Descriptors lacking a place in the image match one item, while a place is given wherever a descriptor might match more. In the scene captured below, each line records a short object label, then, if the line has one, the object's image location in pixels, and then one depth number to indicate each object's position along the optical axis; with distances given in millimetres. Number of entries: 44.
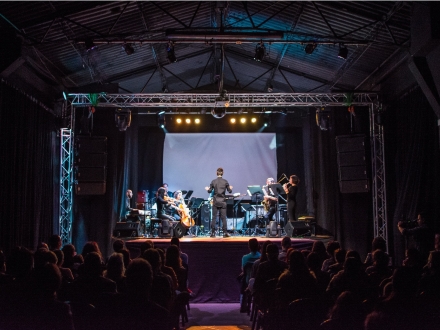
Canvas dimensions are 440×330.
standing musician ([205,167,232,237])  12906
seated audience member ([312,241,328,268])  6771
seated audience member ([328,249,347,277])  5832
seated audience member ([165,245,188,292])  6395
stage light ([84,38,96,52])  9984
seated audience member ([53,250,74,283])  5125
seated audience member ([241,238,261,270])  7680
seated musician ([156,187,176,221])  13727
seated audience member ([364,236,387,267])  6875
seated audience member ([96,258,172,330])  3377
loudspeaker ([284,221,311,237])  12586
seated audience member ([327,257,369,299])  4426
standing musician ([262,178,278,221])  14235
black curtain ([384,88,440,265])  10273
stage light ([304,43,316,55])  10526
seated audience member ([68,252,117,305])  4312
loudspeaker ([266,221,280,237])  13477
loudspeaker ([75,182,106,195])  13039
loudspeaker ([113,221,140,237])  12891
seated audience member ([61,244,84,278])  6188
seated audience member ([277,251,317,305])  4316
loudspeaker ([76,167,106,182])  13062
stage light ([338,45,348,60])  10391
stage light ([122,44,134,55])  10484
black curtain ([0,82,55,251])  9992
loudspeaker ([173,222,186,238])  13273
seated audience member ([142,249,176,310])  4543
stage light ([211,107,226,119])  13930
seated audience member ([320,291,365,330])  3371
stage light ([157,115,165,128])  16047
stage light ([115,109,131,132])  13273
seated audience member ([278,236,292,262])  7363
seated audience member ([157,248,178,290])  5477
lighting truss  12914
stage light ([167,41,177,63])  10362
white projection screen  17516
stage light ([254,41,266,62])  10366
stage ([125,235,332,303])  9875
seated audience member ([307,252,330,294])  5297
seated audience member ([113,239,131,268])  6017
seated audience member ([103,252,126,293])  4719
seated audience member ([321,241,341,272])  6714
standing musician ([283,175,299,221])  13008
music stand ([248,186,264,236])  14482
